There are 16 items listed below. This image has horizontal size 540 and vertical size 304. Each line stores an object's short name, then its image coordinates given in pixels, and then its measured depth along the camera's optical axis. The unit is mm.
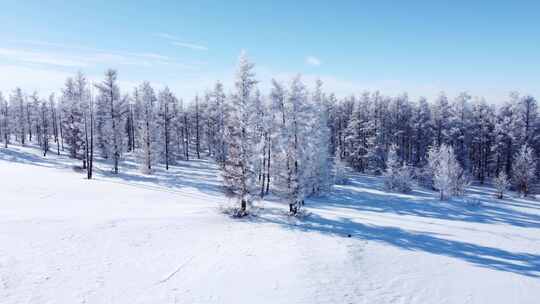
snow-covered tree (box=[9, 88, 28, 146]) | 69844
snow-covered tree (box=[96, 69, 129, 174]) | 43844
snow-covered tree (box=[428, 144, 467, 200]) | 39562
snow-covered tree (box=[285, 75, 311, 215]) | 24578
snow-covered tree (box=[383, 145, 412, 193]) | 44812
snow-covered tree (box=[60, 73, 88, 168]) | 38625
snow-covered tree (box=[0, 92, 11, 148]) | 64194
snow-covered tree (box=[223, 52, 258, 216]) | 21969
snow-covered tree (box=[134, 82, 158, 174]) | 42531
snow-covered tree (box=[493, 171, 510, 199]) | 43781
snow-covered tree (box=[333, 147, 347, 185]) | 47288
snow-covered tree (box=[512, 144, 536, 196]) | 46875
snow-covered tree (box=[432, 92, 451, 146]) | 63719
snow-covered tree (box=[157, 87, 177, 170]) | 51312
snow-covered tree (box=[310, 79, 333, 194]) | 37112
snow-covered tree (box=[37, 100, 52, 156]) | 56056
